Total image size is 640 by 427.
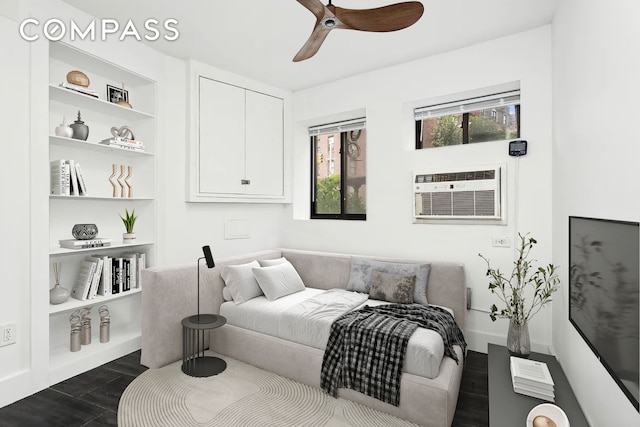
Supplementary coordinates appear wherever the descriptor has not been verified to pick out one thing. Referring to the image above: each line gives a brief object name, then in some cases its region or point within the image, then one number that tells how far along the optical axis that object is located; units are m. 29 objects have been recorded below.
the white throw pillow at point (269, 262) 3.30
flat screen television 1.03
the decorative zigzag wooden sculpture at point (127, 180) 3.05
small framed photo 2.94
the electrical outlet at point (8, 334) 2.13
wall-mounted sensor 2.70
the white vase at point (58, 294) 2.51
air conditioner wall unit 2.85
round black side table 2.52
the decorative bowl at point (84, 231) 2.62
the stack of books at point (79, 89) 2.48
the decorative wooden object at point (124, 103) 2.85
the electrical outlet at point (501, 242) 2.82
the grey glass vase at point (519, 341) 2.18
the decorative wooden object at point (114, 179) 2.98
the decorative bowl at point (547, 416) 1.34
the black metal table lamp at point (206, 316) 2.57
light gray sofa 1.94
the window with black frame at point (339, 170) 3.98
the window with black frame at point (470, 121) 3.01
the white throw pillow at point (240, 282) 2.95
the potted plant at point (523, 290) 2.20
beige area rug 1.96
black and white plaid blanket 2.03
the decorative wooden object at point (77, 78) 2.57
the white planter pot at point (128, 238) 2.93
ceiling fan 1.68
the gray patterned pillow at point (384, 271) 2.87
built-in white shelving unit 2.57
